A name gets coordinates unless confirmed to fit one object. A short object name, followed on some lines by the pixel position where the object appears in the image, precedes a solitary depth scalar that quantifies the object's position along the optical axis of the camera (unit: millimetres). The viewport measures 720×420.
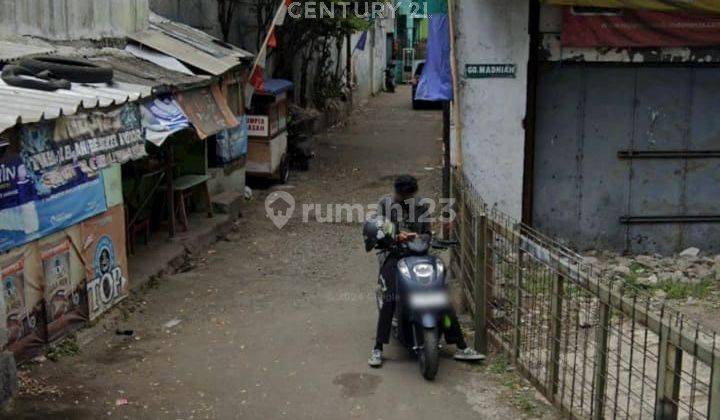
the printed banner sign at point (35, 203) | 6844
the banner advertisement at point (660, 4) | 9023
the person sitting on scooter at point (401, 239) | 7203
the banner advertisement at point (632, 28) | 10031
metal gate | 10539
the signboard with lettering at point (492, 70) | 10148
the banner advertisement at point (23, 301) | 6953
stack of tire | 7766
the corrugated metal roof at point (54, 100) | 6551
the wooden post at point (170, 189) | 11656
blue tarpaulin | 10164
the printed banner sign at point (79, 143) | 7000
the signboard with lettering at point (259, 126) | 16297
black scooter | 6777
